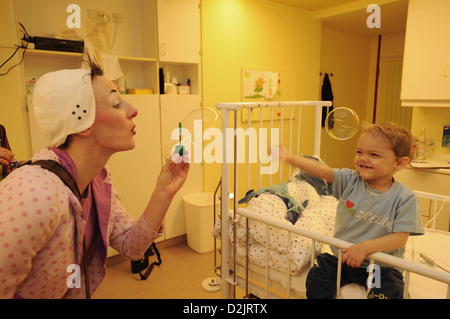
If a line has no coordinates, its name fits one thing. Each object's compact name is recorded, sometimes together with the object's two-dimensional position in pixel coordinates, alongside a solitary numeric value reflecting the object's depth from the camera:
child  1.33
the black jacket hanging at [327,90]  4.59
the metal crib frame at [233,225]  1.38
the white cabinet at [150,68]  2.91
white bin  3.14
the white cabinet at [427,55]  2.89
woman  0.79
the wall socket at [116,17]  2.97
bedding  1.57
